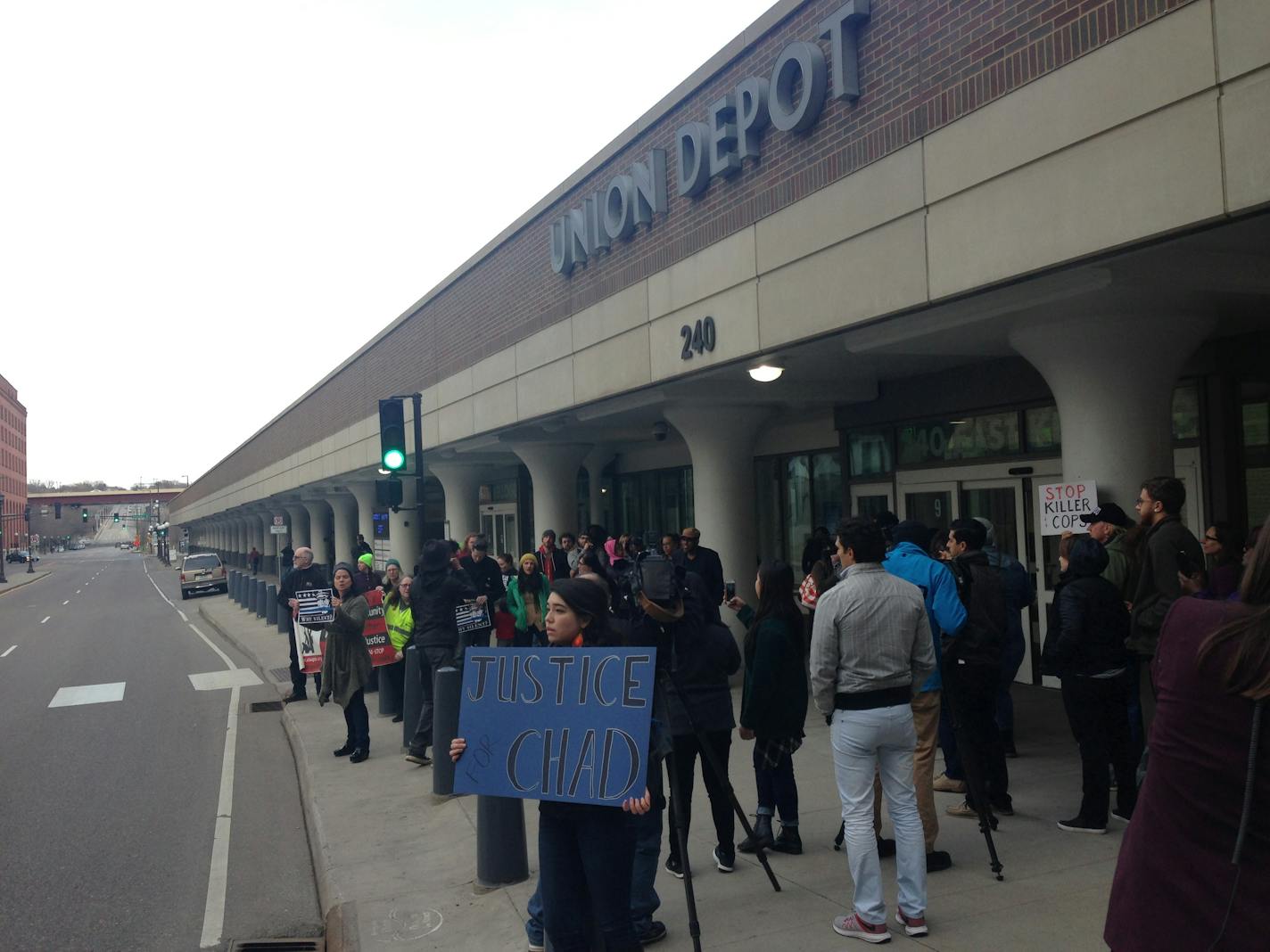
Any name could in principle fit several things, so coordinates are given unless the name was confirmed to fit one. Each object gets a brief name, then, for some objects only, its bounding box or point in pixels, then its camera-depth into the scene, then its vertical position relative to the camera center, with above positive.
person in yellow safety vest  11.05 -0.89
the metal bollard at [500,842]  6.05 -1.84
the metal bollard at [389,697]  12.20 -1.92
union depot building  6.10 +1.90
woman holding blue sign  3.83 -1.29
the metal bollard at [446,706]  7.24 -1.21
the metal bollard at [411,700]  9.54 -1.57
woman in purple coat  1.98 -0.56
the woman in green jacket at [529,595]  11.11 -0.72
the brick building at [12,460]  131.62 +11.73
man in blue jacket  5.62 -0.61
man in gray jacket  4.68 -0.81
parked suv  41.62 -1.34
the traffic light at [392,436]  12.67 +1.19
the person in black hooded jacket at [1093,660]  6.05 -0.89
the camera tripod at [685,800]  4.20 -1.34
